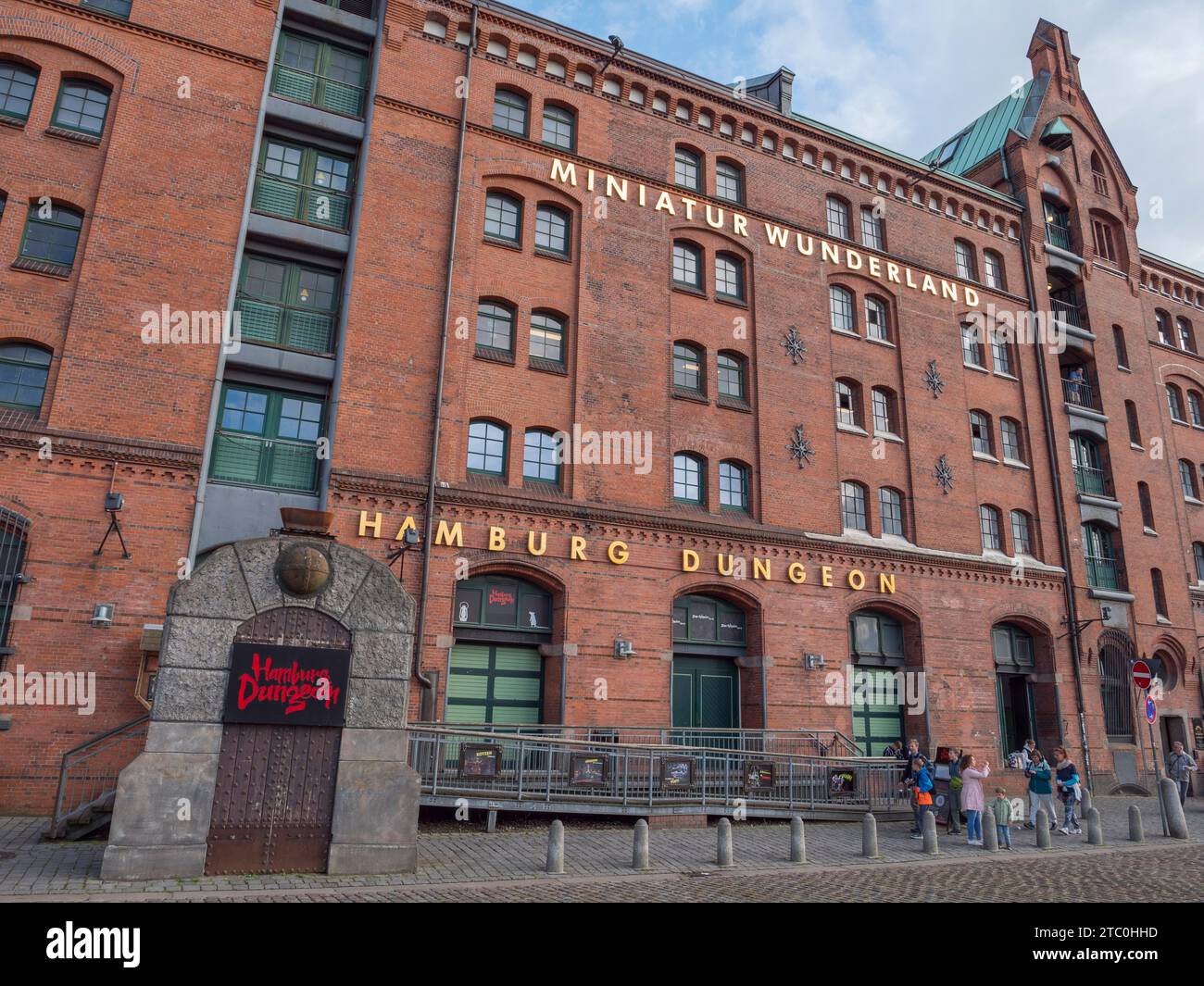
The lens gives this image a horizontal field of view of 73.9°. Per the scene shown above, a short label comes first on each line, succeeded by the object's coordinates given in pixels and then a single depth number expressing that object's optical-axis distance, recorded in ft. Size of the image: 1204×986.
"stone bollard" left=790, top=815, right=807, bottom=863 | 39.40
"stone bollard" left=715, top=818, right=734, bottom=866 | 37.83
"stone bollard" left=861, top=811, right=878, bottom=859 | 41.60
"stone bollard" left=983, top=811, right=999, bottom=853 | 44.88
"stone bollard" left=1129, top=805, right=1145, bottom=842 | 49.62
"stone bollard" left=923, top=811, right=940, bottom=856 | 43.58
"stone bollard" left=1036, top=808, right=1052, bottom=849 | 46.65
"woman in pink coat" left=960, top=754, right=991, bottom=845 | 48.29
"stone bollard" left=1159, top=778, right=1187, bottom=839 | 52.29
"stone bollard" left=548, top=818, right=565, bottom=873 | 34.50
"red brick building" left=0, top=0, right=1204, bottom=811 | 50.65
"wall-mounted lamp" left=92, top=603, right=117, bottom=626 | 45.78
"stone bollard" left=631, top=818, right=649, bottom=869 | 36.52
